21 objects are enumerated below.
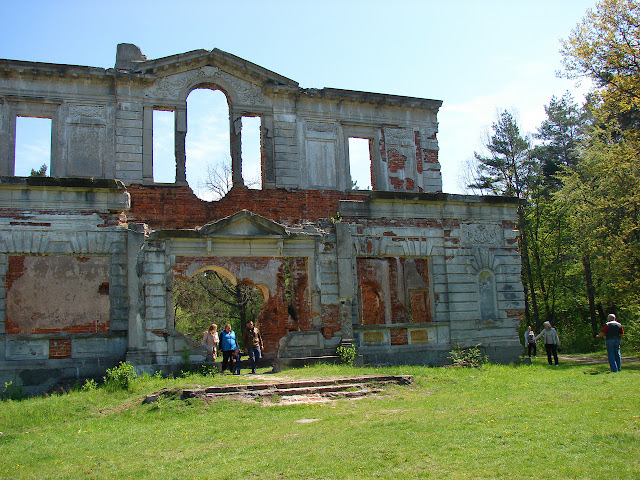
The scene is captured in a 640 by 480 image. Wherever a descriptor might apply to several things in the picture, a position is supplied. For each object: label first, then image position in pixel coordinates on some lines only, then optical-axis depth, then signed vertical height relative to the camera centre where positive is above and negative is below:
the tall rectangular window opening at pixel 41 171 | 31.38 +8.26
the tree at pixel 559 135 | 39.69 +11.58
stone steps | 12.29 -1.16
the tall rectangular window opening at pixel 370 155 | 25.45 +6.66
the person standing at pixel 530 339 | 24.36 -0.70
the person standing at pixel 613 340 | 16.19 -0.57
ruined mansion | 16.05 +2.74
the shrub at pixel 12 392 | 14.51 -1.16
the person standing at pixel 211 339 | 16.94 -0.17
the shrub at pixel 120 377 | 14.04 -0.89
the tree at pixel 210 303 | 30.16 +1.42
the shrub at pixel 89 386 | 14.35 -1.06
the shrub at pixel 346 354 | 17.00 -0.69
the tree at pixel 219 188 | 34.62 +7.67
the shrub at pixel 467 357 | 18.92 -1.01
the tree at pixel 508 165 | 38.47 +9.19
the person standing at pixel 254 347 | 17.44 -0.45
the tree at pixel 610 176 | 17.02 +5.63
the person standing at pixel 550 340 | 20.12 -0.63
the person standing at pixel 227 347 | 17.00 -0.38
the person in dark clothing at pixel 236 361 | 16.84 -0.76
